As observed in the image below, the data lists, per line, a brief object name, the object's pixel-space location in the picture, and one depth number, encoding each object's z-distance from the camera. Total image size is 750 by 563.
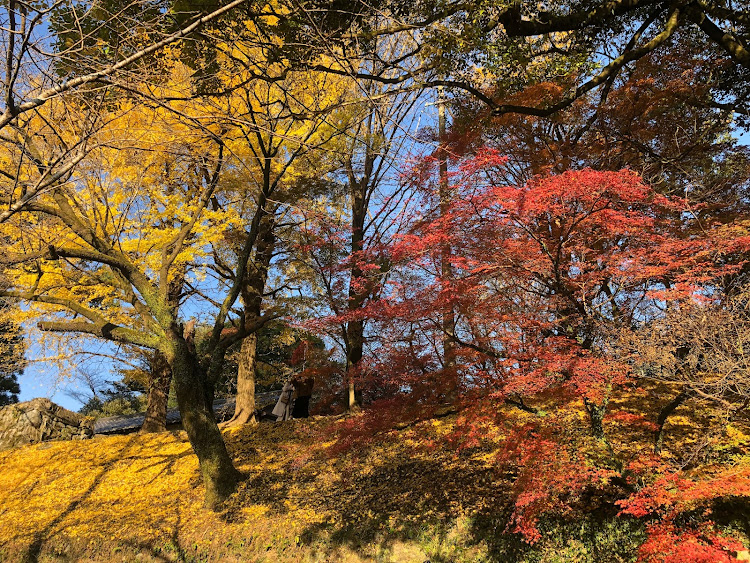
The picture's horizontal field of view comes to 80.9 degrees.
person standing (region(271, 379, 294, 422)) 12.32
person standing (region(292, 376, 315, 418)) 12.36
